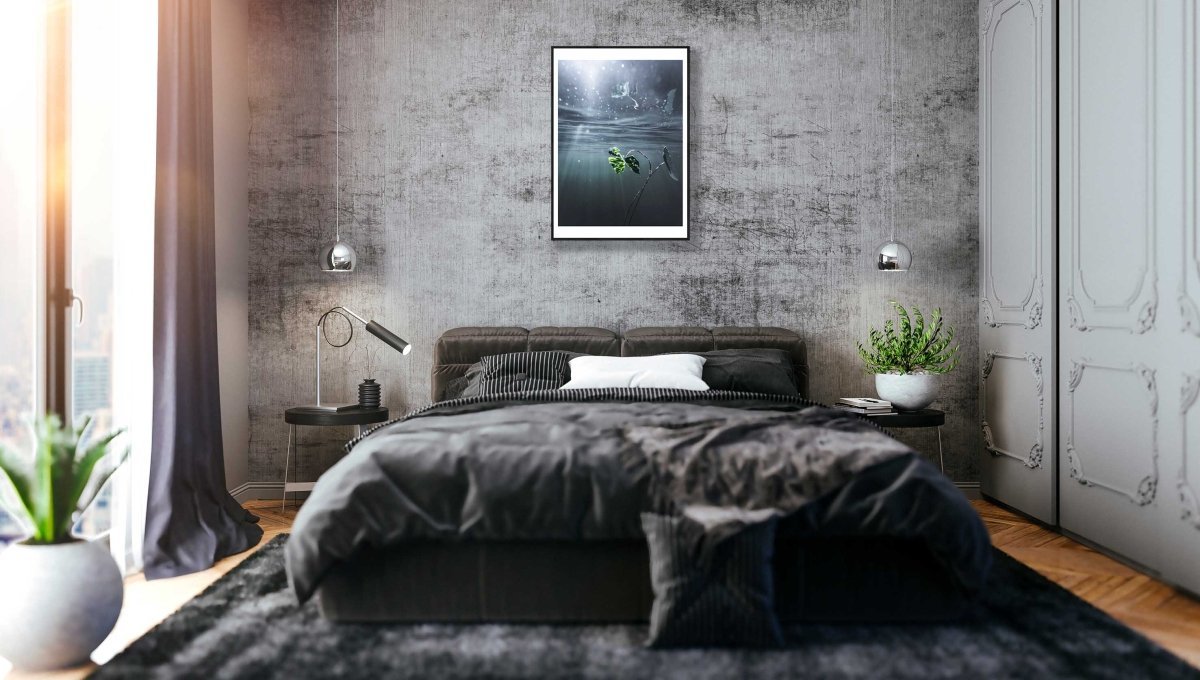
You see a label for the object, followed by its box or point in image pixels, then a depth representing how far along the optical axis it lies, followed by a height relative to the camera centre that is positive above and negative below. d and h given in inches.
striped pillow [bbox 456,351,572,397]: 152.1 -7.8
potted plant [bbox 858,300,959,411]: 158.7 -6.4
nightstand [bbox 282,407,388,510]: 158.4 -16.6
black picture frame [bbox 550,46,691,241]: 176.7 +39.6
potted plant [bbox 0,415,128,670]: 84.5 -25.7
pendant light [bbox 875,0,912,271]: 163.3 +15.0
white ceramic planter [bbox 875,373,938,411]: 158.2 -11.5
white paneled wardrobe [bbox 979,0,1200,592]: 115.8 +9.9
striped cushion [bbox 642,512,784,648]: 87.7 -28.4
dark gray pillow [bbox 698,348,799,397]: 152.3 -8.0
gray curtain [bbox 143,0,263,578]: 128.5 -0.5
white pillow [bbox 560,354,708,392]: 144.1 -7.3
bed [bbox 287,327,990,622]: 92.0 -25.1
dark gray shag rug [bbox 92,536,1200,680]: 83.5 -34.8
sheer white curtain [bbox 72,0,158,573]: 127.8 +16.6
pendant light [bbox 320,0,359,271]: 177.0 +45.8
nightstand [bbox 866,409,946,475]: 154.6 -16.9
